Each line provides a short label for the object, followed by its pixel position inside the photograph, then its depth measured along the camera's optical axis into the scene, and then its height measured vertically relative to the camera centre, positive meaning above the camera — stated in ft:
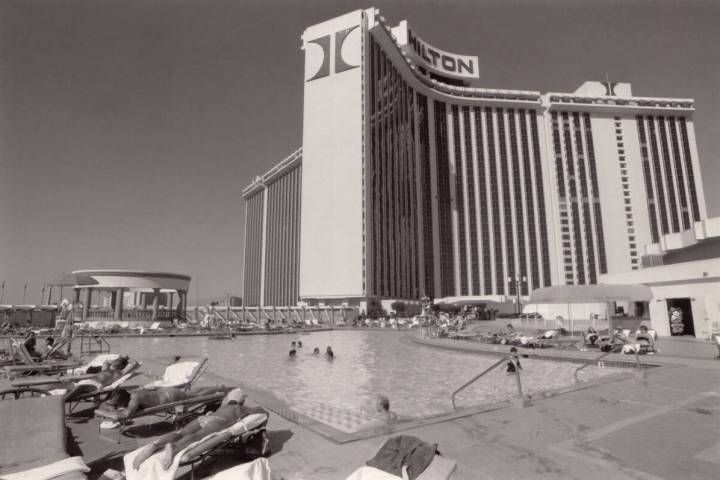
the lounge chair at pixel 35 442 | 10.03 -3.90
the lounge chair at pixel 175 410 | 18.52 -4.93
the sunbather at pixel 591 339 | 59.36 -5.49
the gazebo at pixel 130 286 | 153.28 +6.97
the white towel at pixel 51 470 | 9.70 -3.92
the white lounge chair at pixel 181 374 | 24.90 -4.26
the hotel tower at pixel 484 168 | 238.27 +90.19
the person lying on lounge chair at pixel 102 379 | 22.04 -4.23
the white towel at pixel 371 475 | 10.28 -4.26
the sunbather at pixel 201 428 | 12.22 -4.20
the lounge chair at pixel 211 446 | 11.75 -4.59
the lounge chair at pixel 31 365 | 31.04 -4.66
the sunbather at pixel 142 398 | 18.48 -4.49
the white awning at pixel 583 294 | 63.00 +0.98
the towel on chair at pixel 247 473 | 10.78 -4.37
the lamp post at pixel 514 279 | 277.60 +14.48
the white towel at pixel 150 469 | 11.60 -4.59
